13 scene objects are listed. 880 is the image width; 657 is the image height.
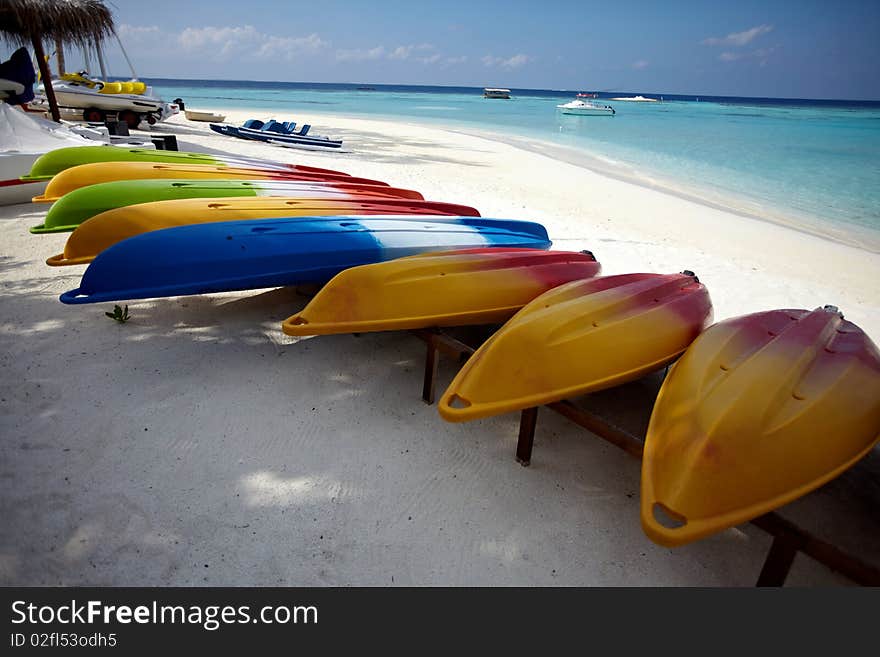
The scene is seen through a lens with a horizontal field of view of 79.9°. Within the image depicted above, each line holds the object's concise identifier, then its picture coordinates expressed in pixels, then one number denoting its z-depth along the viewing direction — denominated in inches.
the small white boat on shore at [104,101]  525.3
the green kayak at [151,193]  142.5
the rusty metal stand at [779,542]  58.1
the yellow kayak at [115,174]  166.7
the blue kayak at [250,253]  111.1
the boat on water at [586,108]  1557.6
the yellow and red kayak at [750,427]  60.8
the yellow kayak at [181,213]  124.1
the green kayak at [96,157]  192.1
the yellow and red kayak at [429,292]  102.0
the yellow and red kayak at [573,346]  81.0
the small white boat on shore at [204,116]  668.7
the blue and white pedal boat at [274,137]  489.1
